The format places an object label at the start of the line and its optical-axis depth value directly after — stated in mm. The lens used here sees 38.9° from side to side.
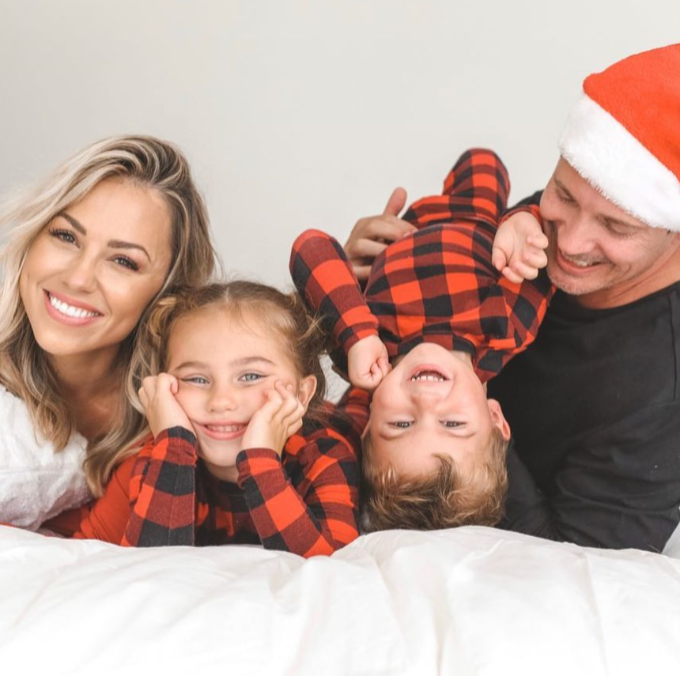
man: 1390
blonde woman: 1490
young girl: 1320
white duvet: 880
